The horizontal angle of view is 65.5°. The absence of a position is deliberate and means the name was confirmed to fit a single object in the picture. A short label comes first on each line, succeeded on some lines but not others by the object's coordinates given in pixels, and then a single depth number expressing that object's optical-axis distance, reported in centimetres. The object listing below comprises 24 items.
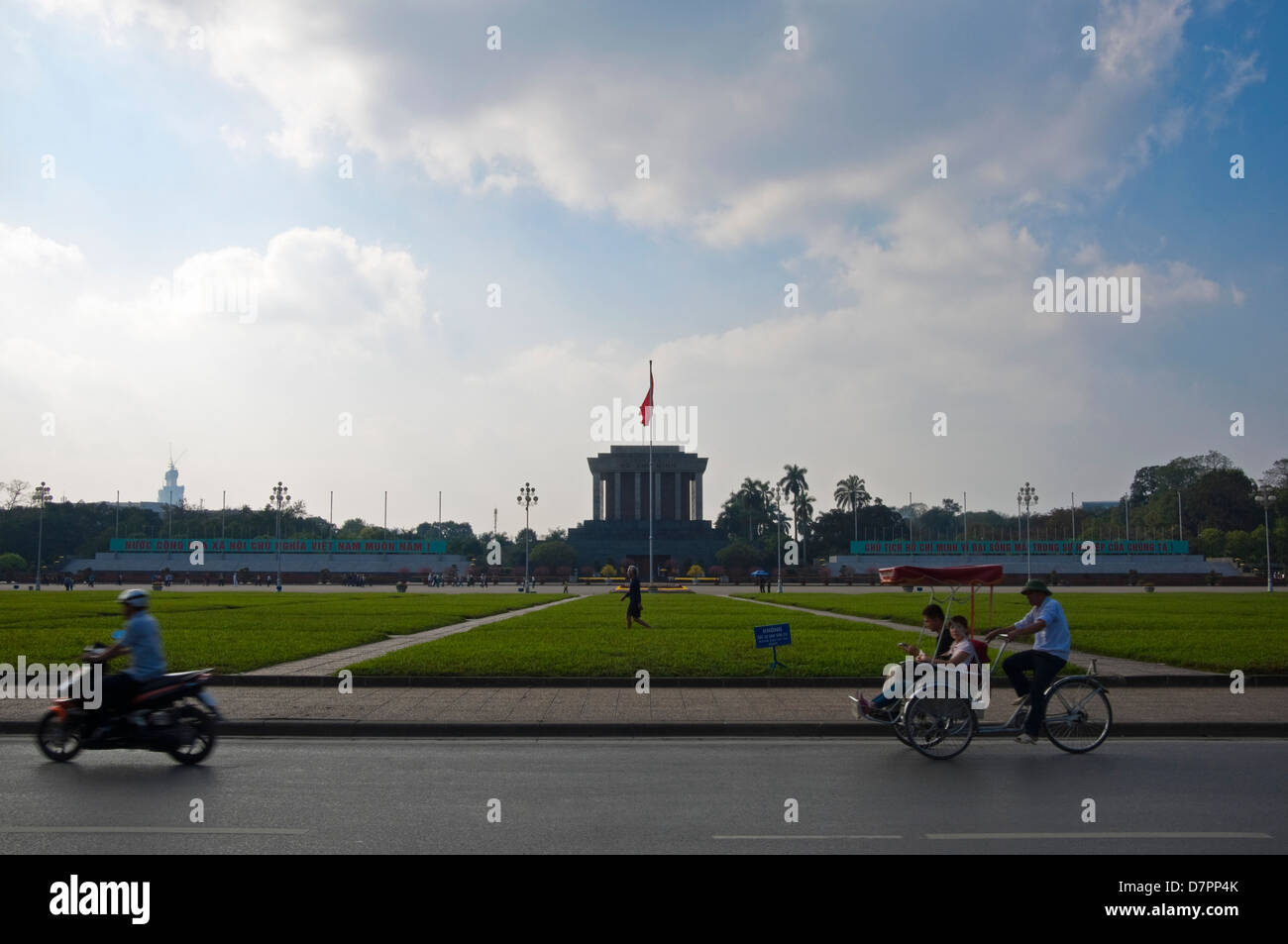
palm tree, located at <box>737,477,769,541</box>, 14788
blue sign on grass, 1677
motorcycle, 1026
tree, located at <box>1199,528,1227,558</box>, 11856
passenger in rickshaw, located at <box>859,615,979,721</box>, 1109
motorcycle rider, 1030
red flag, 6381
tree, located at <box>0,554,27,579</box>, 9488
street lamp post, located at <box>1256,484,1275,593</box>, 7931
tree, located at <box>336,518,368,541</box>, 16475
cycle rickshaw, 1086
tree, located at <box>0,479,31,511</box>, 13298
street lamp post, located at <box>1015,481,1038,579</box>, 8888
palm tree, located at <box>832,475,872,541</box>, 15300
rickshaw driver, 1094
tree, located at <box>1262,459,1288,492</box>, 13719
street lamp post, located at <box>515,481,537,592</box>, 7525
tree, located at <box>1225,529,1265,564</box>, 11050
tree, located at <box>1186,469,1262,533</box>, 13075
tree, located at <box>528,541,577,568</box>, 10888
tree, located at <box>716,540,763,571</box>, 10981
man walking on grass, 2727
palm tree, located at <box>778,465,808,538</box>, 14550
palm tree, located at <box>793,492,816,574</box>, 14438
